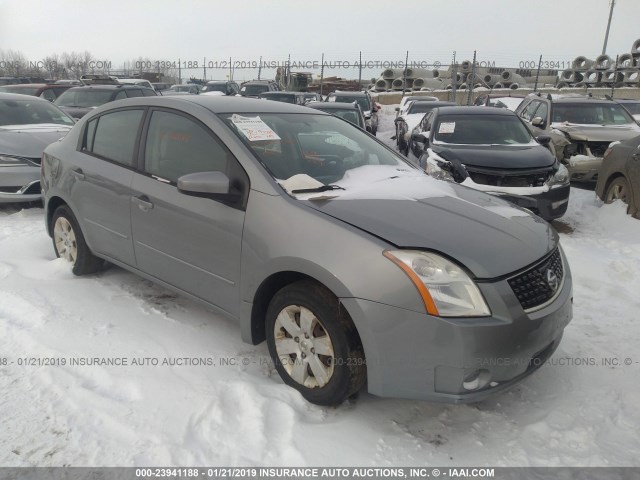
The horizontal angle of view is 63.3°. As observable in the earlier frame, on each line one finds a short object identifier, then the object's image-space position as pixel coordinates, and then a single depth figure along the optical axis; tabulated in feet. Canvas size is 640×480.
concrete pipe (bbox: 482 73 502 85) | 105.25
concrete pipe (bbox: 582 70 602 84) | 91.53
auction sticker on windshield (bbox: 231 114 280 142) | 10.82
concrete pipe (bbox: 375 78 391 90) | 102.27
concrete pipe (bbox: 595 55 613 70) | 91.97
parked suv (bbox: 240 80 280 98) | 66.59
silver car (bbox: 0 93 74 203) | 21.76
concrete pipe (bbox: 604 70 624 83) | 90.39
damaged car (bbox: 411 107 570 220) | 20.97
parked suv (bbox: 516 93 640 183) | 30.78
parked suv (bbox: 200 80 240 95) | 69.26
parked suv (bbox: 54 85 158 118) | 38.50
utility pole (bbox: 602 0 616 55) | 105.45
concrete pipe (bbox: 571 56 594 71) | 94.12
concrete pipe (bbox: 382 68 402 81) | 101.09
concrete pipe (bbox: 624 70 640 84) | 91.94
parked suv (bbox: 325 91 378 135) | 55.57
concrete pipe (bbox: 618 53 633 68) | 92.62
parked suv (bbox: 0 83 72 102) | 43.15
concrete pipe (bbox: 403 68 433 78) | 99.09
